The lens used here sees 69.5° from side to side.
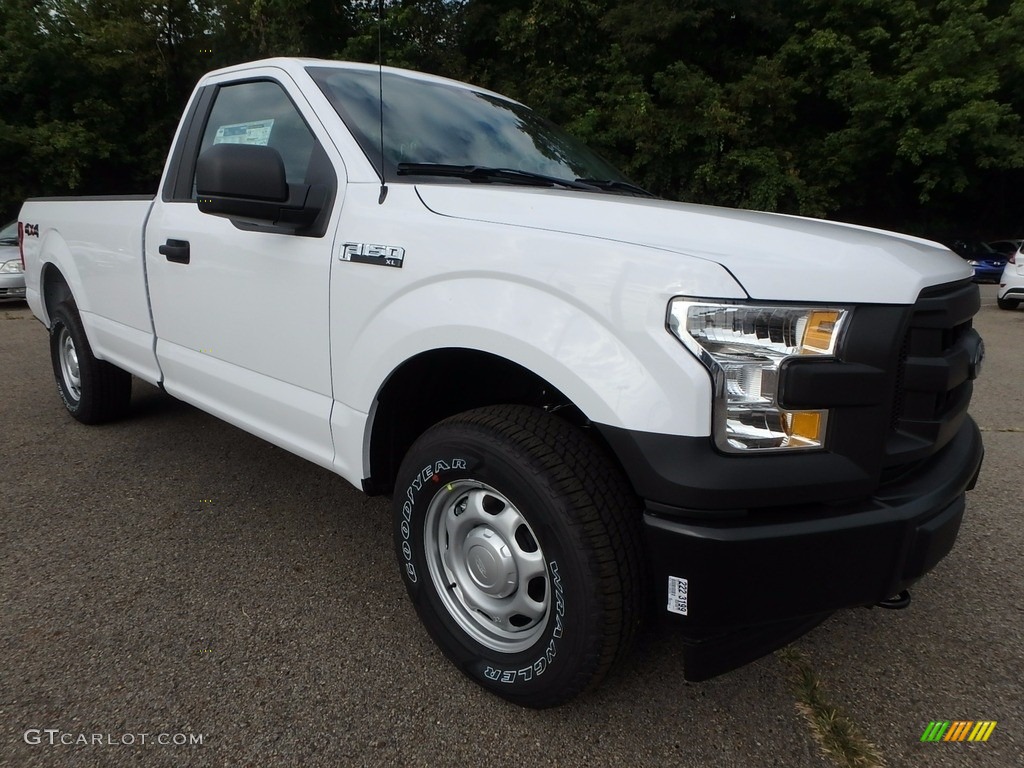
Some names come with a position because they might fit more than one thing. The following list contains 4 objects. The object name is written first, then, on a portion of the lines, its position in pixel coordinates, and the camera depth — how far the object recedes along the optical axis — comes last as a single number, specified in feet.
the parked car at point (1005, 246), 76.38
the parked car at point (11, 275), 35.91
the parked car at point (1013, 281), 39.68
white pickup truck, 5.30
